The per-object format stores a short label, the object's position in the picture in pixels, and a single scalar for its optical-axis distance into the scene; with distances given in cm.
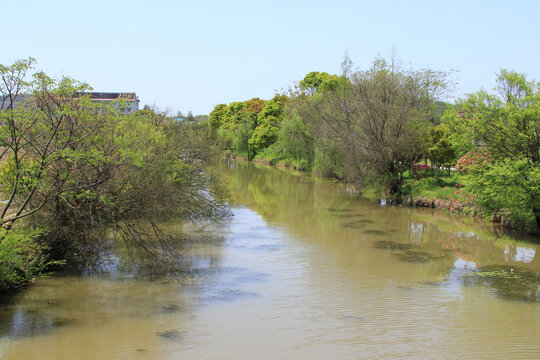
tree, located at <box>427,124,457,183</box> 2736
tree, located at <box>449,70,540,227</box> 1769
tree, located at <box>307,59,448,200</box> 2605
